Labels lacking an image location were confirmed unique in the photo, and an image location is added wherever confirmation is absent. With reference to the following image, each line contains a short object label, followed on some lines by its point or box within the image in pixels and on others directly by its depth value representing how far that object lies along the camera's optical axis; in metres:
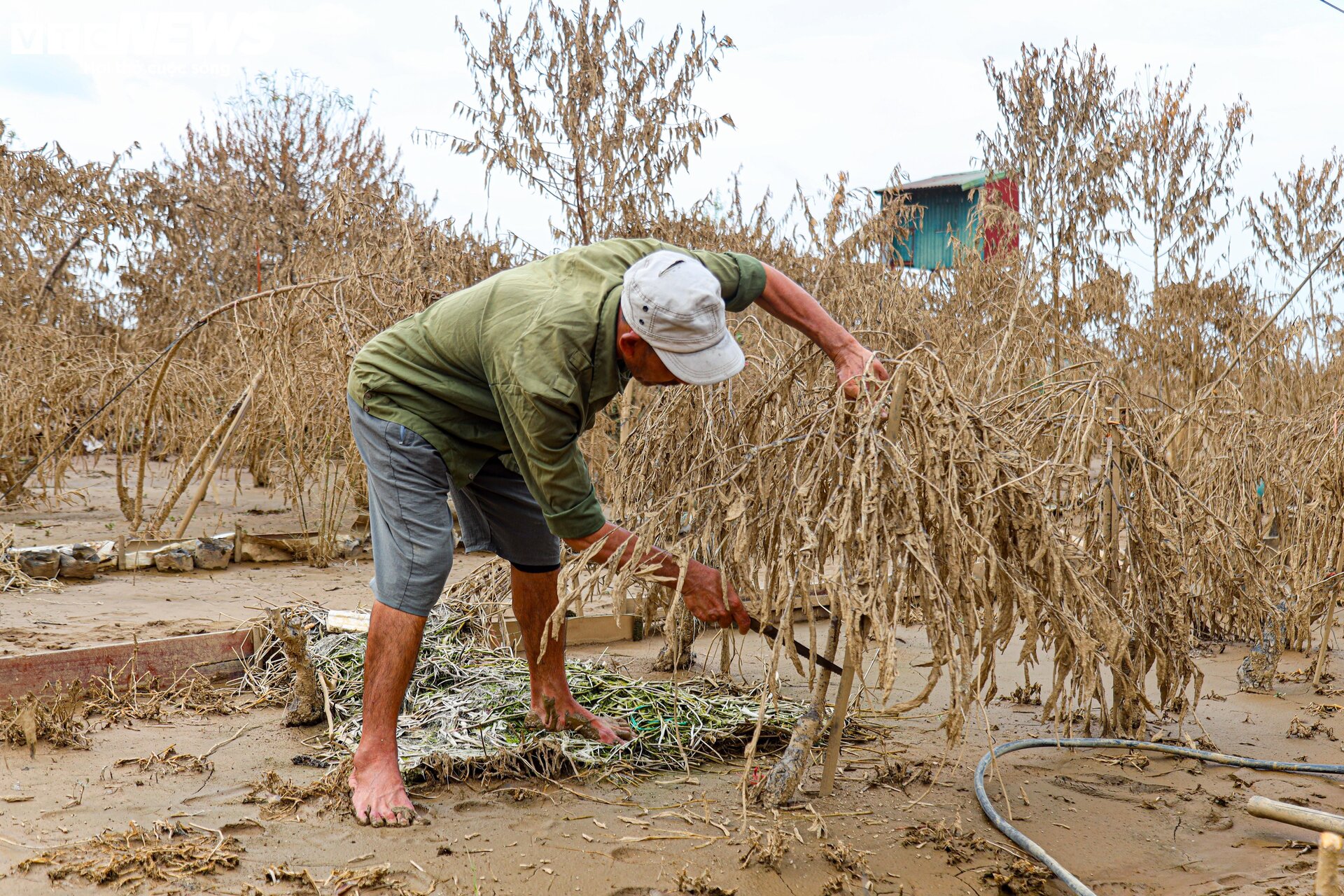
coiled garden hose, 3.06
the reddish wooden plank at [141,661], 3.77
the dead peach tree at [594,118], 8.20
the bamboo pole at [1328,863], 1.74
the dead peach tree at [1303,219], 12.77
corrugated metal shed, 20.34
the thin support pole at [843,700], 2.69
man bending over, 2.80
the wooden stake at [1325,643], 4.75
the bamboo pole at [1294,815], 1.94
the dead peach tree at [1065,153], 11.50
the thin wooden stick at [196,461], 6.46
